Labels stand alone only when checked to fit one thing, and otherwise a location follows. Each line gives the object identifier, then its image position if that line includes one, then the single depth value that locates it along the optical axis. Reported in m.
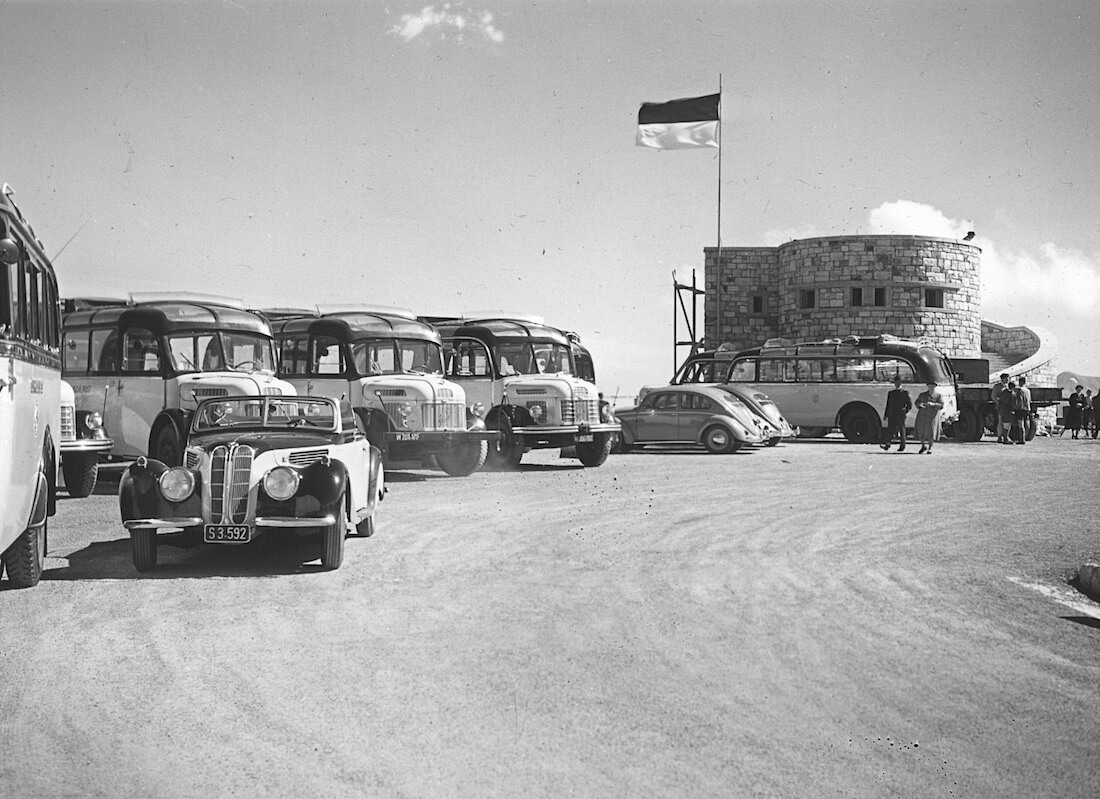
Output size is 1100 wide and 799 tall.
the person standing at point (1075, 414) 33.06
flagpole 48.06
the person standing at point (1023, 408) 27.97
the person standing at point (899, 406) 25.12
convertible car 8.59
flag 40.41
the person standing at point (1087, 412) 33.91
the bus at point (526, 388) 18.55
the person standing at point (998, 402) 28.00
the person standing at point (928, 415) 24.34
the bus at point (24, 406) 6.89
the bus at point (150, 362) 15.48
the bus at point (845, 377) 28.23
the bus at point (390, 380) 16.14
